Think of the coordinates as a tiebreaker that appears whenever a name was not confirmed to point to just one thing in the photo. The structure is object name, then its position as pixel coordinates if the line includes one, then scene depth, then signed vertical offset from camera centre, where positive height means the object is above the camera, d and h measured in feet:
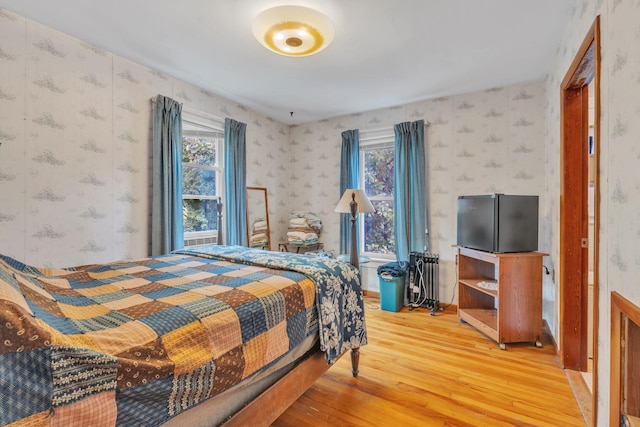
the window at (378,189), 13.39 +1.00
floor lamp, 11.25 +0.34
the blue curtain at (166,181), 9.36 +0.95
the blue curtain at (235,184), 11.95 +1.08
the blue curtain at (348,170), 13.60 +1.87
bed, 2.44 -1.41
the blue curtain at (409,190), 12.06 +0.86
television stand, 8.56 -2.49
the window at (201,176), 11.00 +1.34
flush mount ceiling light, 6.24 +3.95
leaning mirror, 13.20 -0.35
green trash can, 11.60 -3.15
